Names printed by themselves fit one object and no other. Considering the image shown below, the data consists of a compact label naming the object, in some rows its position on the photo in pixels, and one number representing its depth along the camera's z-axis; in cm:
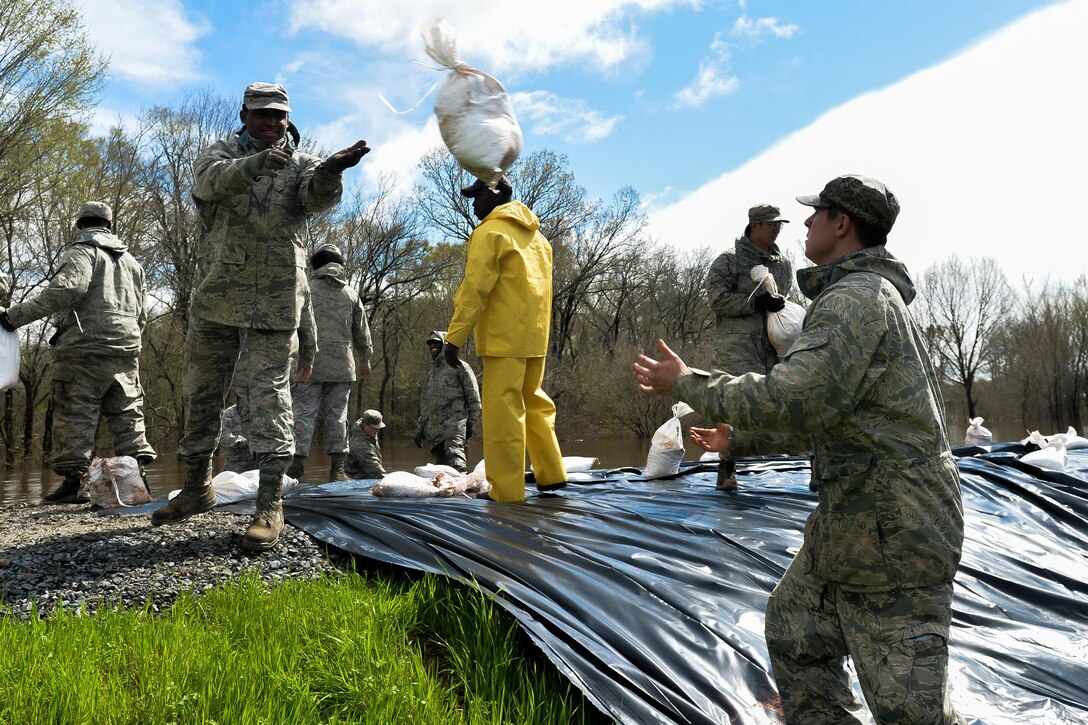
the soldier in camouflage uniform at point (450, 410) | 934
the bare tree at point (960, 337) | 5253
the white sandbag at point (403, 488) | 591
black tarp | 287
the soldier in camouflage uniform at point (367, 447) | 985
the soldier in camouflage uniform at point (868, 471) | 222
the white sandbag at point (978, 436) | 905
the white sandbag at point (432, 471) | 705
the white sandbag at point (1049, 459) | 643
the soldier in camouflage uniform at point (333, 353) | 916
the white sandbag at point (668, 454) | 673
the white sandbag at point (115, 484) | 618
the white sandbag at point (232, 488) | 580
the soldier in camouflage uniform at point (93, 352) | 684
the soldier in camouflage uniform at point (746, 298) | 620
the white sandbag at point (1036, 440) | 761
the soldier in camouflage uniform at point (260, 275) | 455
